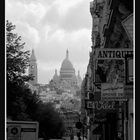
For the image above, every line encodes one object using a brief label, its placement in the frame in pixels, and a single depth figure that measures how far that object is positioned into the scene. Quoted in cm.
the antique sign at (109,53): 1827
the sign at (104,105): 3372
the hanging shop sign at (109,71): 3295
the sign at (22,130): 1880
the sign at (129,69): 1484
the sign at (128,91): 1661
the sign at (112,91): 1967
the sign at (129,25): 1638
